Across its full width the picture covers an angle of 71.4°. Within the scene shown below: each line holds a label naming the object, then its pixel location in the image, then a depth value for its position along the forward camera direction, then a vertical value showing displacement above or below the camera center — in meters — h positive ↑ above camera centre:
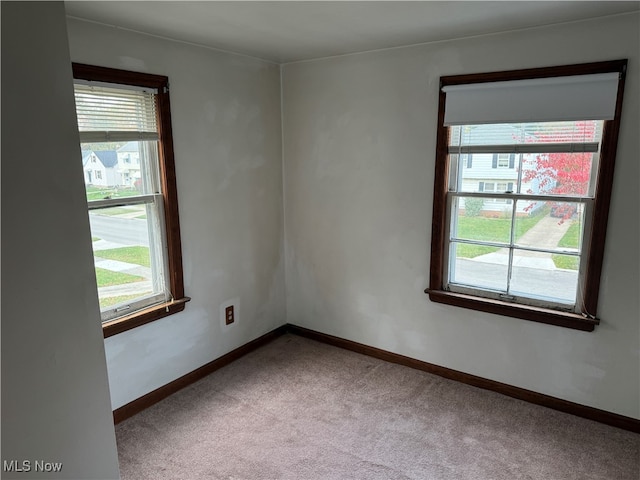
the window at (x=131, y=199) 2.32 -0.19
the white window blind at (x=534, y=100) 2.27 +0.35
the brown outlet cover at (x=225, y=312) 3.20 -1.06
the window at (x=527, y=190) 2.35 -0.15
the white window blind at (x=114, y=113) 2.25 +0.28
